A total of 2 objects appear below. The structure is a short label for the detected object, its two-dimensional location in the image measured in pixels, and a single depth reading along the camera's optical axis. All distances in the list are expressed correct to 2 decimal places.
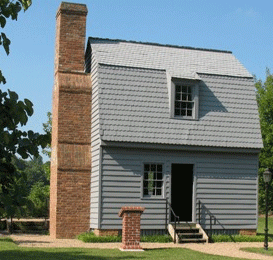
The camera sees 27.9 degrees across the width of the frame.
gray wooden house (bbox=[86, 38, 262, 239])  19.14
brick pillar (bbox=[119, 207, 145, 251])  16.17
